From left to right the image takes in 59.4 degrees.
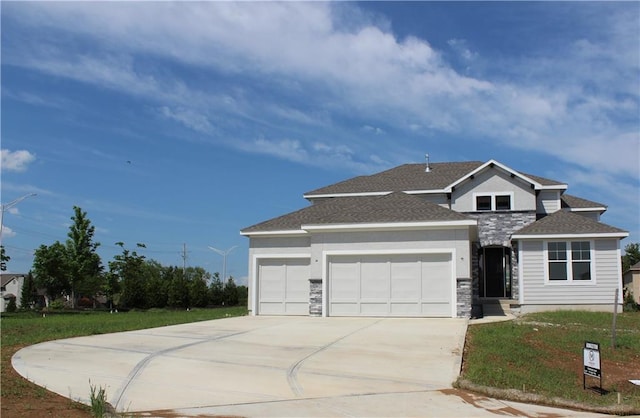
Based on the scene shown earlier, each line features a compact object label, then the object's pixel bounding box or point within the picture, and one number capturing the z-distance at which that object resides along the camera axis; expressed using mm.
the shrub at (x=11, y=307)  38719
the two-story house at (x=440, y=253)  20234
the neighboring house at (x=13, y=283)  73375
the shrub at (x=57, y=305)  41541
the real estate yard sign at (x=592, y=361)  9734
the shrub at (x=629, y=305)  24012
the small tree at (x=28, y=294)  53031
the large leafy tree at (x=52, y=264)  38375
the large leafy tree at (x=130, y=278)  41844
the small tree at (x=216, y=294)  47469
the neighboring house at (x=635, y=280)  43125
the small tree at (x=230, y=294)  50272
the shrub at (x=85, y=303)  58962
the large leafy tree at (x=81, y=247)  42500
